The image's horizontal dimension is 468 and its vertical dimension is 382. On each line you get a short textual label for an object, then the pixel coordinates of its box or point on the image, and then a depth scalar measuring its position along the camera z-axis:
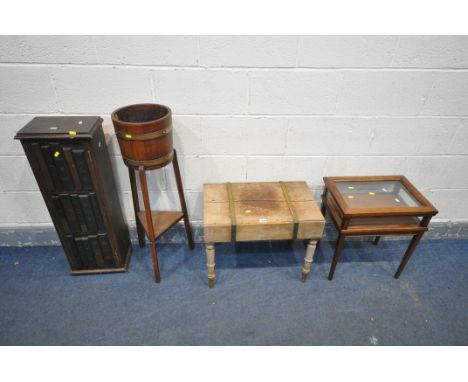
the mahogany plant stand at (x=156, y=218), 1.74
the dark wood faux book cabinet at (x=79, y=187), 1.50
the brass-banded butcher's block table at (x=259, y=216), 1.65
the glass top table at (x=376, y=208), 1.70
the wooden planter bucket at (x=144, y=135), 1.45
